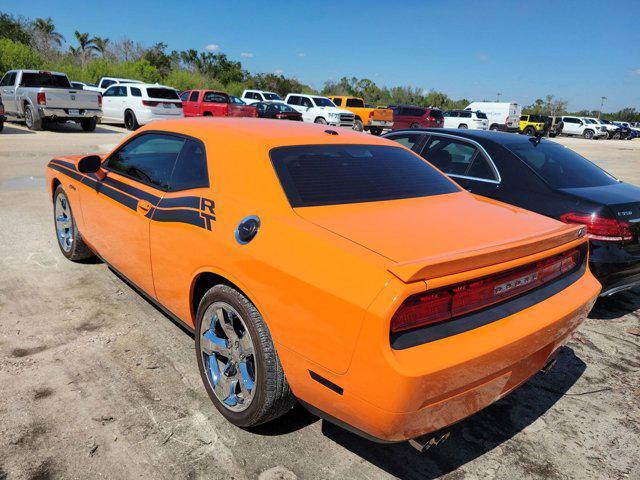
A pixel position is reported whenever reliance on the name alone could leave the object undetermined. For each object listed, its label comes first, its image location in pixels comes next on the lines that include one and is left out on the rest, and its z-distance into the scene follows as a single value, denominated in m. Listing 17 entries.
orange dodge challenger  1.77
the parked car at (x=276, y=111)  19.75
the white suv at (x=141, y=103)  16.62
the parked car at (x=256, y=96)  26.50
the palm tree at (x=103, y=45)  55.68
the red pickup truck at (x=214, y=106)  19.14
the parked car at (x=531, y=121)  35.03
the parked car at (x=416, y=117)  25.09
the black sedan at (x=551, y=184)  3.69
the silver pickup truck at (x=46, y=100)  14.78
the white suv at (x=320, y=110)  22.12
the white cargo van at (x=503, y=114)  32.56
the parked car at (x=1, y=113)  13.41
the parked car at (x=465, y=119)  29.41
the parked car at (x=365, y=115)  24.00
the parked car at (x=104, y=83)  22.08
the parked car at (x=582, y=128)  38.75
